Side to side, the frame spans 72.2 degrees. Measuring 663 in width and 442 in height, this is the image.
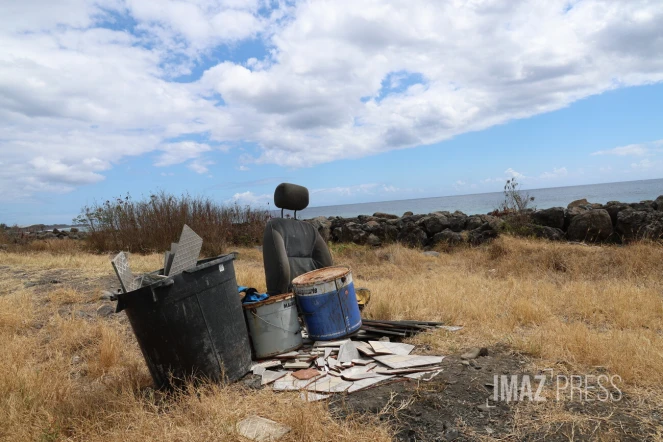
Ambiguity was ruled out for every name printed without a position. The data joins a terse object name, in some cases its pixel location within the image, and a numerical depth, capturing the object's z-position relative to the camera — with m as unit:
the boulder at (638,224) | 10.36
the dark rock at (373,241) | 15.00
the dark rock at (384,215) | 18.39
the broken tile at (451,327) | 4.57
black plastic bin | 3.26
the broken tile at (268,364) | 3.89
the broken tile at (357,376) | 3.51
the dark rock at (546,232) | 11.84
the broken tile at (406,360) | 3.66
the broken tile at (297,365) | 3.81
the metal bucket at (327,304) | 4.27
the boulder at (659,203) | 12.16
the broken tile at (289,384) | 3.40
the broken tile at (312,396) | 3.15
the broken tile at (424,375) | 3.39
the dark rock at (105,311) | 6.06
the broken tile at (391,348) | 4.00
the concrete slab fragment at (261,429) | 2.61
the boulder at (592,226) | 11.60
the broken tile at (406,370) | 3.54
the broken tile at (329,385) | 3.30
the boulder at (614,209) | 11.90
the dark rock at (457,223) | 13.96
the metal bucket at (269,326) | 4.11
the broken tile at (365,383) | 3.31
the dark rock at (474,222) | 13.44
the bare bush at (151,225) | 13.75
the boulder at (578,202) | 15.52
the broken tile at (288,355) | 4.03
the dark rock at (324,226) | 16.22
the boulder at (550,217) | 12.40
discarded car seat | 4.70
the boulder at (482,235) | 12.68
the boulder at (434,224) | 14.17
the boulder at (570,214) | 12.32
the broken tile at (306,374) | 3.59
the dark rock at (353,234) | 15.67
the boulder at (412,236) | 14.14
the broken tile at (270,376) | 3.61
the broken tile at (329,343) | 4.14
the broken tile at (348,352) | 3.88
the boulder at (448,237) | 13.05
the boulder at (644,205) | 12.18
